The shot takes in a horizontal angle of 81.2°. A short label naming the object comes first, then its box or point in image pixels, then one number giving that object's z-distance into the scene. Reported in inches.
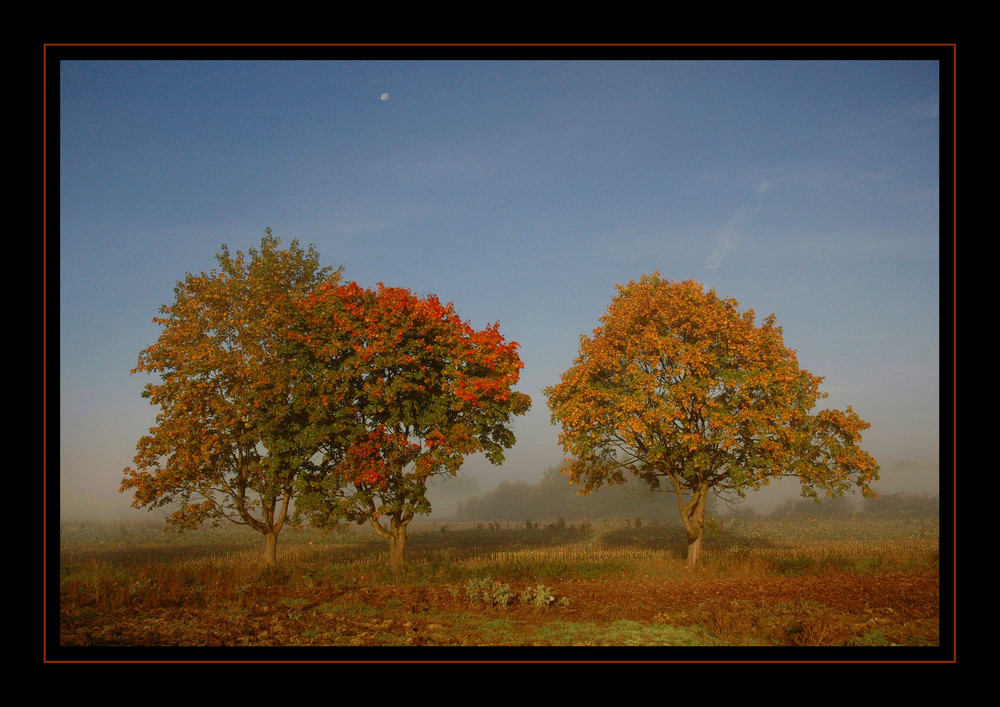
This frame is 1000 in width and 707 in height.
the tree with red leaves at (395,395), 827.4
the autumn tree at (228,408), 841.5
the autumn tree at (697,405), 856.3
